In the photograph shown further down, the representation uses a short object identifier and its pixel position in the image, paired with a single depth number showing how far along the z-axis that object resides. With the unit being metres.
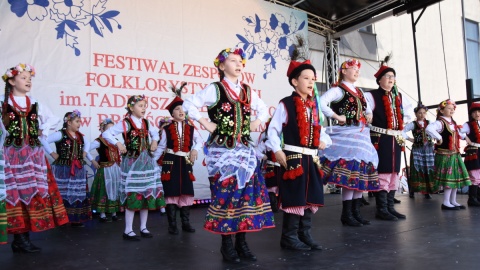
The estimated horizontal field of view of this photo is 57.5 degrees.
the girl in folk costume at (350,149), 4.28
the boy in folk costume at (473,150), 5.84
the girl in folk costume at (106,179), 5.76
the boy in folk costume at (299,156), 3.18
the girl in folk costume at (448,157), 5.43
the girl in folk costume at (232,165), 2.90
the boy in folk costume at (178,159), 4.51
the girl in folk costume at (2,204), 2.95
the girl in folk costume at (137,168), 4.07
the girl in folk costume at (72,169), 5.38
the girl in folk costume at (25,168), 3.47
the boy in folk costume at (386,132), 4.54
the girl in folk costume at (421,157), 6.77
